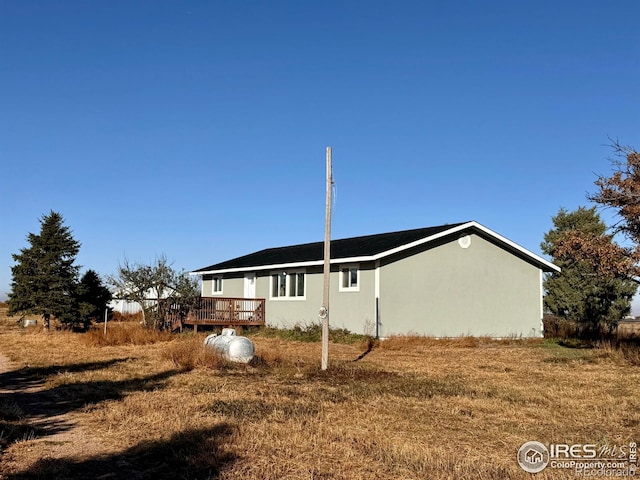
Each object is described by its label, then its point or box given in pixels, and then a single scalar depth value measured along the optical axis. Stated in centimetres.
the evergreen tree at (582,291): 3344
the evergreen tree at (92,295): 2641
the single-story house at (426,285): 2225
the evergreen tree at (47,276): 2544
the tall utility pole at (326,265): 1306
